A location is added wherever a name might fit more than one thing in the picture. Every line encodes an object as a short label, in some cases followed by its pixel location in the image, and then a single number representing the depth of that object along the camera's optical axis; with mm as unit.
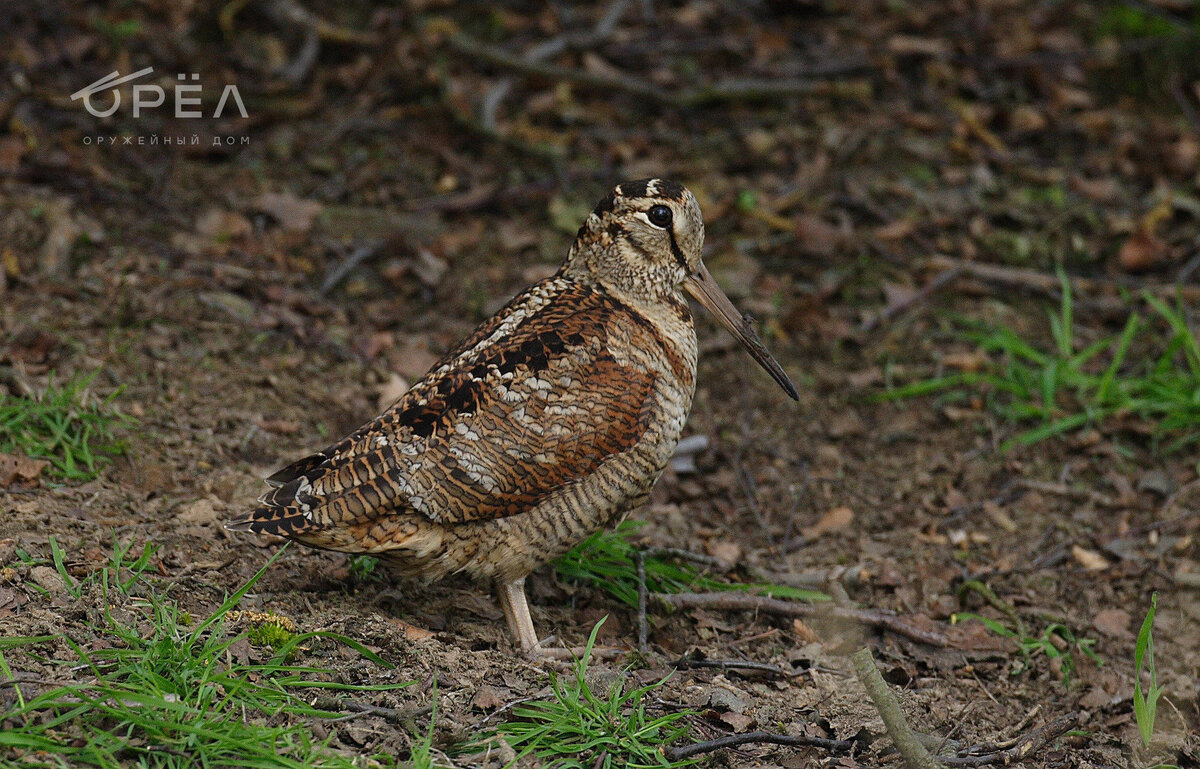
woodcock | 7383
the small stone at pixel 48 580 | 7094
